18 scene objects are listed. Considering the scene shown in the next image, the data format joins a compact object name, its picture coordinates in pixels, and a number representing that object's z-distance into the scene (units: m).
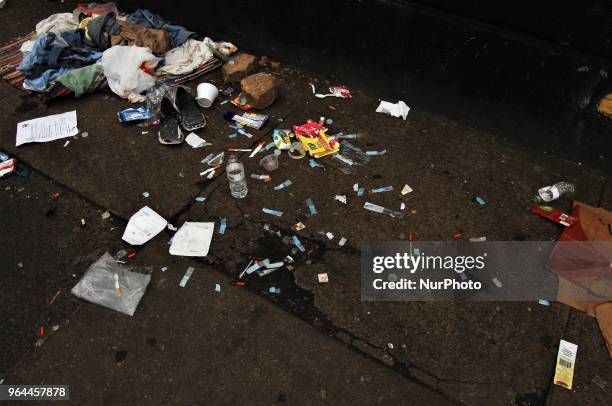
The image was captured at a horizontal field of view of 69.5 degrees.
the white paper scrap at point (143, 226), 3.15
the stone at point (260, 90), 4.17
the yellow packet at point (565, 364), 2.48
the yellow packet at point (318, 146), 3.78
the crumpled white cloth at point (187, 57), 4.70
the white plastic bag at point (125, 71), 4.41
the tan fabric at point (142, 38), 4.73
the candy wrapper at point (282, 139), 3.83
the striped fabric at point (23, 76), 4.39
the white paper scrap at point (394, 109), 4.18
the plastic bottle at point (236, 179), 3.38
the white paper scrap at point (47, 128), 4.02
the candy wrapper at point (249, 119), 4.09
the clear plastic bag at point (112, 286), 2.83
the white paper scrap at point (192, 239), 3.08
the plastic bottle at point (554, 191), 3.39
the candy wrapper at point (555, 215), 3.23
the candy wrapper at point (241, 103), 4.31
